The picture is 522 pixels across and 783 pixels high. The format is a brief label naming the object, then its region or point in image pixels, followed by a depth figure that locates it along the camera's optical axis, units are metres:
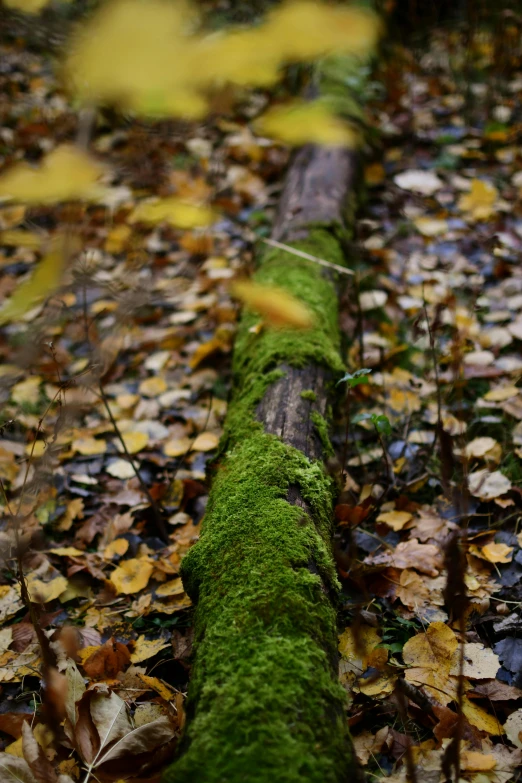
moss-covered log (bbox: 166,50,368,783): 0.91
